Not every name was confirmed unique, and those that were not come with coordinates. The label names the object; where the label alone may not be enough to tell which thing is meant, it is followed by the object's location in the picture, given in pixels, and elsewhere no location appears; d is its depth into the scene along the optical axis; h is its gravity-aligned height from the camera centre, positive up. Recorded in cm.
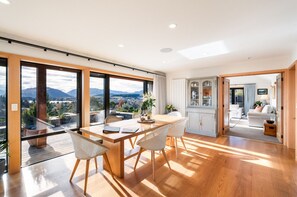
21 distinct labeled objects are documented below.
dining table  204 -53
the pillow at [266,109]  589 -47
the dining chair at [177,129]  309 -67
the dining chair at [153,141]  230 -68
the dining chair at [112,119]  321 -48
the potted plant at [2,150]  222 -82
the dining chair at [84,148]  197 -69
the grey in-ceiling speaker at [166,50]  313 +107
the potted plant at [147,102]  311 -9
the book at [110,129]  221 -49
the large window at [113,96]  372 +7
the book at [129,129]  223 -50
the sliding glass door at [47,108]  270 -21
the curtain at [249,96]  902 +15
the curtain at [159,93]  532 +21
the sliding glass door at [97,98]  365 +1
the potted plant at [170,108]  548 -37
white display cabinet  457 -27
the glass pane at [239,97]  973 +9
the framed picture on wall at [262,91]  870 +45
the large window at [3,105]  241 -11
